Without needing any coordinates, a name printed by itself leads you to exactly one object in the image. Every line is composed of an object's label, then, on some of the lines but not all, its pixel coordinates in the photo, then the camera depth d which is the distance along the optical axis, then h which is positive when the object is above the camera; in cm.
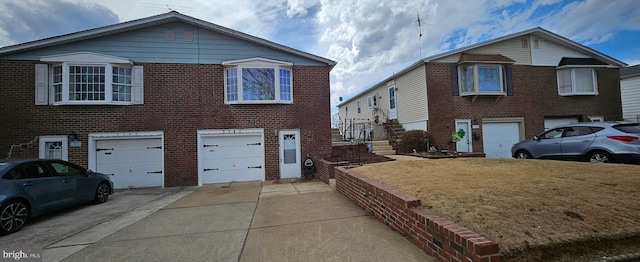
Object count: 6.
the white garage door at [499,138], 1369 -28
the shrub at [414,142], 1249 -31
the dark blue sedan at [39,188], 500 -93
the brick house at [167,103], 938 +148
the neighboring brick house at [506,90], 1334 +227
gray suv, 741 -37
